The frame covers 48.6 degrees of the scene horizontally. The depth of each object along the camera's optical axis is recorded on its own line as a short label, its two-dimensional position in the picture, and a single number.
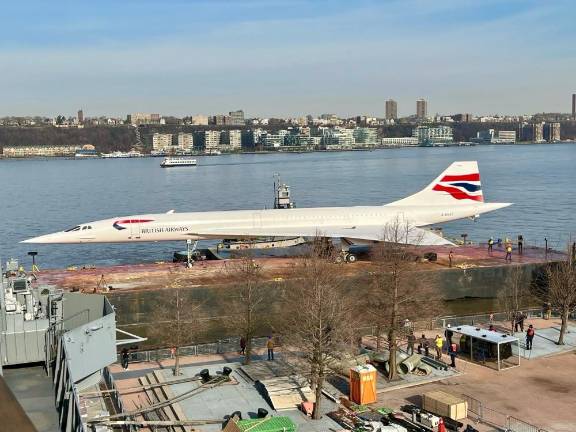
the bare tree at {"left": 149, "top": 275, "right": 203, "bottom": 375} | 30.56
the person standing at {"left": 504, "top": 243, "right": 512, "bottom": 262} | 48.03
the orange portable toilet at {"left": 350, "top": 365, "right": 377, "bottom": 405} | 25.81
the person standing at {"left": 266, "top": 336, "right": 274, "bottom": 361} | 31.75
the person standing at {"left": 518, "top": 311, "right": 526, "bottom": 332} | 36.34
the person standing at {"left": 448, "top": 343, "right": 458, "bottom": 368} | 30.02
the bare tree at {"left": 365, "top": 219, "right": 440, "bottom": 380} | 28.61
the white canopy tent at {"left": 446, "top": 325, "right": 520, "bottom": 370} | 30.00
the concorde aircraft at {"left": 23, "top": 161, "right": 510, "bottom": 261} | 48.88
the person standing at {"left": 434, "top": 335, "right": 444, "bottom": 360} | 31.14
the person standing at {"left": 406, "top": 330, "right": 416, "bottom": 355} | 30.70
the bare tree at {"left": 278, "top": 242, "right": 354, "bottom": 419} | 24.50
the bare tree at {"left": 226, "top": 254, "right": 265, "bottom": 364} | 32.31
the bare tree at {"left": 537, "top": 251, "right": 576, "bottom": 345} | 33.75
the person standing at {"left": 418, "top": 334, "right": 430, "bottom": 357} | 31.89
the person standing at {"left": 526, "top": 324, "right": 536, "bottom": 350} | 32.25
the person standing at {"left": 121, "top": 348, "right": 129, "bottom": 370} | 30.98
